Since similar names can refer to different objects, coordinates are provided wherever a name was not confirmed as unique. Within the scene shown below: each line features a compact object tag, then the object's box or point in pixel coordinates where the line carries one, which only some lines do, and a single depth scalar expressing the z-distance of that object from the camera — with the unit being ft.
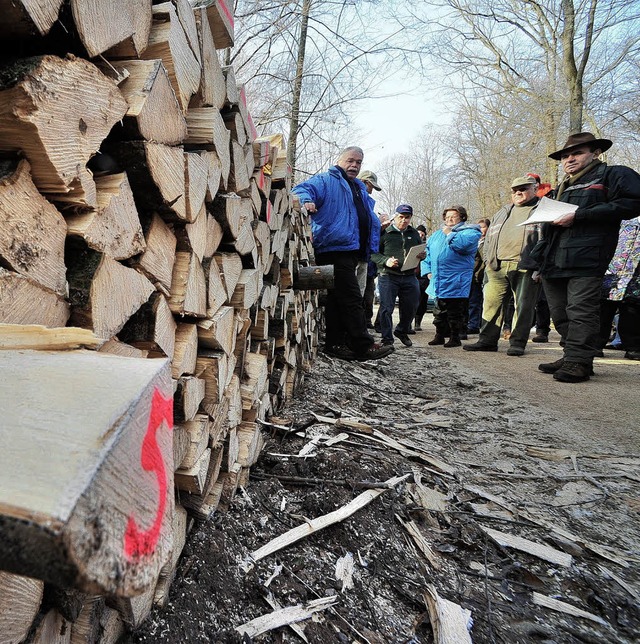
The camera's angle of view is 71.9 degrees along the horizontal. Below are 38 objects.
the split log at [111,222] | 2.94
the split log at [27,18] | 2.23
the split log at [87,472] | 1.16
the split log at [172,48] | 3.55
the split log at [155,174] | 3.34
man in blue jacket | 13.37
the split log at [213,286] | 4.94
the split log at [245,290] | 5.98
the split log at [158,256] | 3.73
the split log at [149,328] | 3.75
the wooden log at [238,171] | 5.54
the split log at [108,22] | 2.66
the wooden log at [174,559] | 4.04
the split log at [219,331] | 4.91
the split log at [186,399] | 4.39
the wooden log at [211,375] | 4.95
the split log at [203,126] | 4.54
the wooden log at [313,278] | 11.12
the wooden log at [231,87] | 5.27
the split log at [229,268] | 5.35
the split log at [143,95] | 3.22
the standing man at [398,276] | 19.03
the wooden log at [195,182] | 4.04
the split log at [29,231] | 2.44
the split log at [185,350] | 4.36
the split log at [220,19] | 4.57
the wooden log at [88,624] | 3.18
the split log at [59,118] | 2.37
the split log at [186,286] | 4.25
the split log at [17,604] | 2.42
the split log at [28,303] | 2.39
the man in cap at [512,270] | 17.42
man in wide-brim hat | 12.39
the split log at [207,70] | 4.36
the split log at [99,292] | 2.94
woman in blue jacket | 20.52
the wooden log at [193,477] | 4.52
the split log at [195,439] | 4.55
